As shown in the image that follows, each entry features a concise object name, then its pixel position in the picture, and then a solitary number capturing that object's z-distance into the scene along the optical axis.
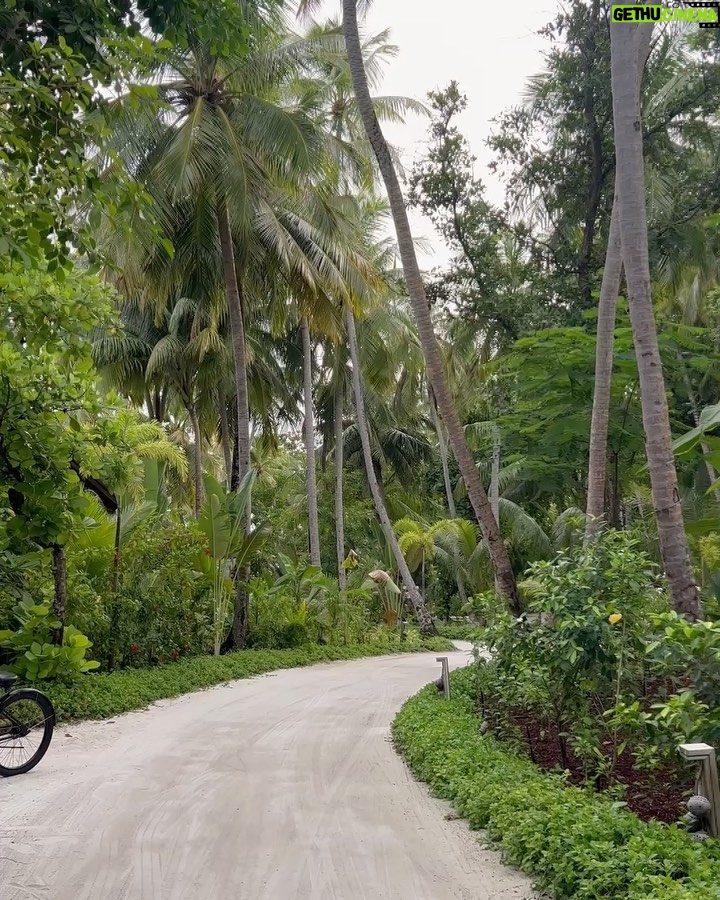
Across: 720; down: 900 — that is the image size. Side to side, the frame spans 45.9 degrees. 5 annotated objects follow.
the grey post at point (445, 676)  9.79
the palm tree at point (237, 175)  14.35
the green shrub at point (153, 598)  12.13
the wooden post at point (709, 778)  4.29
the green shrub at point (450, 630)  24.62
